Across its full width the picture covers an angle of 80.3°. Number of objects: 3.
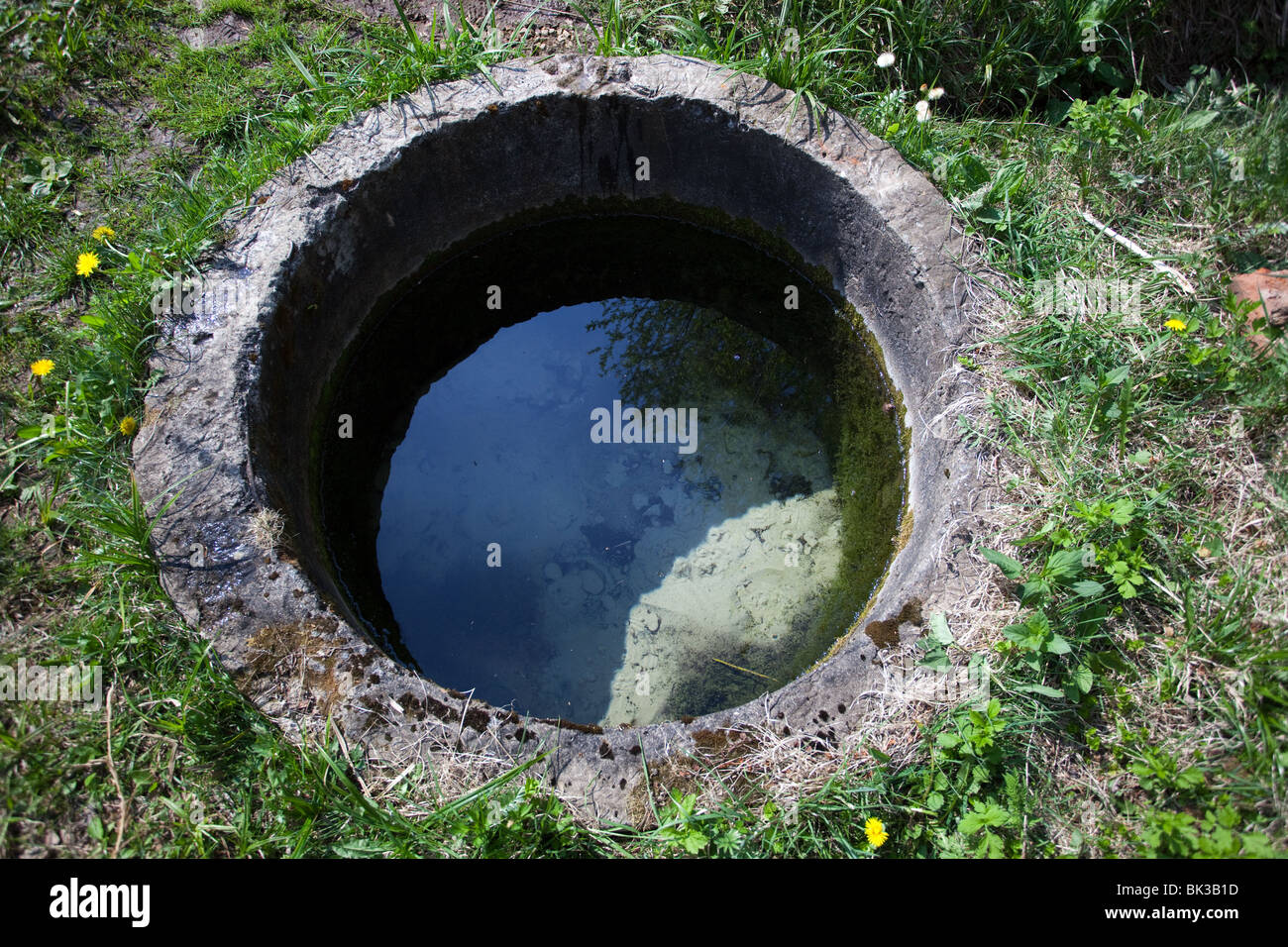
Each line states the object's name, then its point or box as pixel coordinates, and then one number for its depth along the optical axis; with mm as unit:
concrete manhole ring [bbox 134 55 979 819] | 1942
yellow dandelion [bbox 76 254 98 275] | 2584
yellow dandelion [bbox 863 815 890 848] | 1828
